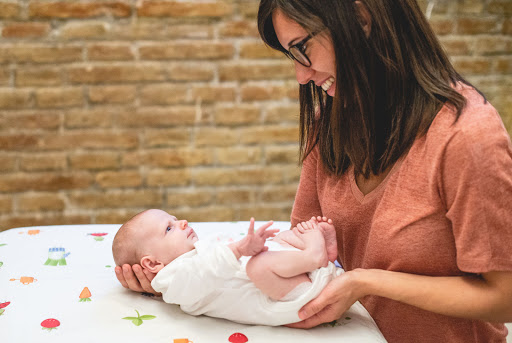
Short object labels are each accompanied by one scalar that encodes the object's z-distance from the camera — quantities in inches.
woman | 41.4
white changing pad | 45.4
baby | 44.4
